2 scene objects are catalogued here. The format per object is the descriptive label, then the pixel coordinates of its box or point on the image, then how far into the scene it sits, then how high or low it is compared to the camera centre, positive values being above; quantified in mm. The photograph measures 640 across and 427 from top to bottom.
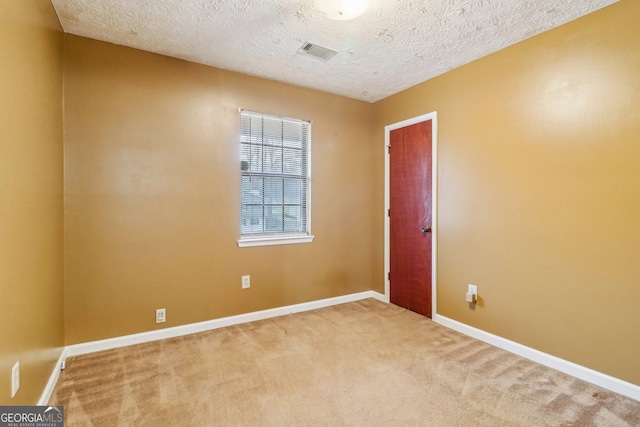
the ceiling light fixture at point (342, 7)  1854 +1276
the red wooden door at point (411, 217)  3332 -99
